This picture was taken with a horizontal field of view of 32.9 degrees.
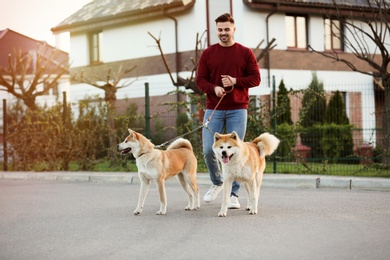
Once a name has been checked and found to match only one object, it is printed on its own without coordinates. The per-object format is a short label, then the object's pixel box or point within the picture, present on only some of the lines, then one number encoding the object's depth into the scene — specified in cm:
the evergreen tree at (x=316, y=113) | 1884
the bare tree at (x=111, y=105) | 1767
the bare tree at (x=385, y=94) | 1462
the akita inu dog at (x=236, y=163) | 841
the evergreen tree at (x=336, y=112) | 1997
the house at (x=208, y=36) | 2548
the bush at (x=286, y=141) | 1612
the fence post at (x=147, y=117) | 1714
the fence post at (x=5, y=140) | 1956
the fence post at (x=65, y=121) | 1823
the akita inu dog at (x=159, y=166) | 898
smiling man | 905
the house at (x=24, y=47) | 3719
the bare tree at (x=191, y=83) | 1828
